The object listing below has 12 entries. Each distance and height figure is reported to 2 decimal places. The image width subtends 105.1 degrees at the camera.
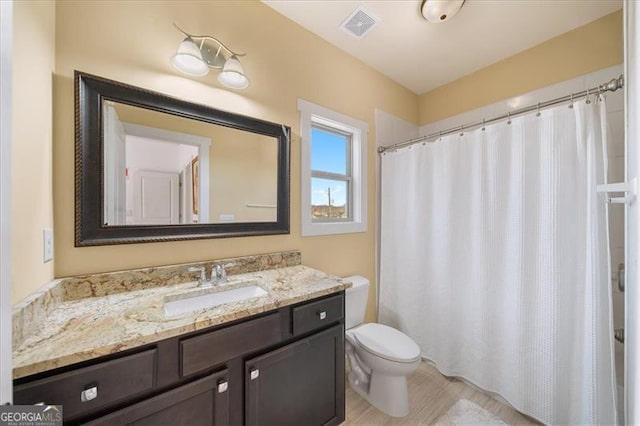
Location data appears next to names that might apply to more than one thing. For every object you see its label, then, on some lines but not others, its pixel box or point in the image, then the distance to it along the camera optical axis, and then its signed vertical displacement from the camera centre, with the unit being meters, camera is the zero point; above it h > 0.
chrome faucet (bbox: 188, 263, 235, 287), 1.33 -0.33
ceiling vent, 1.68 +1.38
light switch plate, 0.96 -0.11
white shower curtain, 1.28 -0.32
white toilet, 1.51 -0.93
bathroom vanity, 0.73 -0.54
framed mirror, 1.13 +0.26
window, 1.85 +0.37
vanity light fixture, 1.28 +0.86
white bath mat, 1.49 -1.27
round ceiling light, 1.52 +1.31
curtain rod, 1.19 +0.63
